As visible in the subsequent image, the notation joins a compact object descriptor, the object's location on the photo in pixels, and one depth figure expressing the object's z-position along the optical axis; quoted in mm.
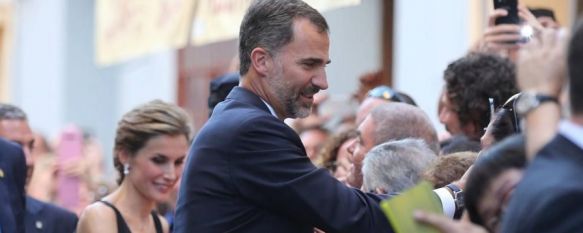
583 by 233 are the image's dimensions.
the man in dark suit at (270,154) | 6329
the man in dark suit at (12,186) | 9778
